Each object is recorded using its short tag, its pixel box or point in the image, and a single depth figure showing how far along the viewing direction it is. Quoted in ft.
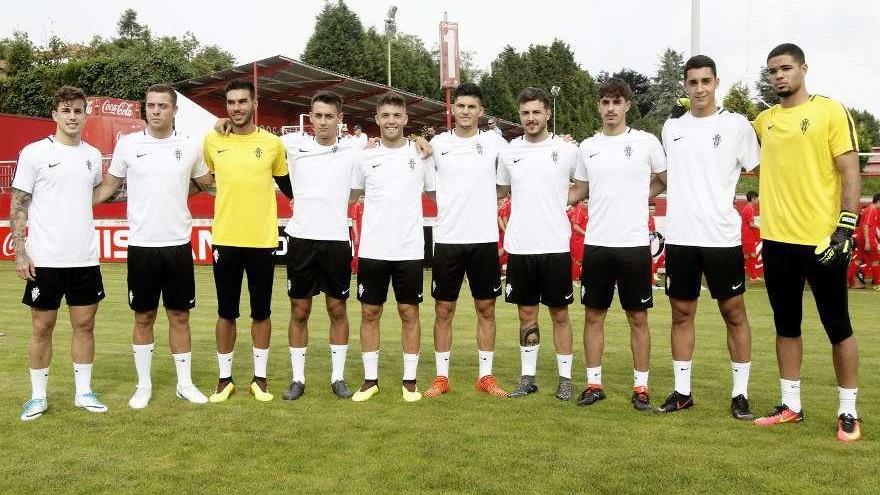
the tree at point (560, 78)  265.95
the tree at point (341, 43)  210.79
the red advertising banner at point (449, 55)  71.97
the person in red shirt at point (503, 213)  52.28
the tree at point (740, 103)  129.49
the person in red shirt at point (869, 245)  53.36
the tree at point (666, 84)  321.73
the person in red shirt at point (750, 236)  53.66
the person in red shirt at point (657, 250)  42.13
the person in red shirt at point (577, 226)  51.77
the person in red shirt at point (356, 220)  54.90
